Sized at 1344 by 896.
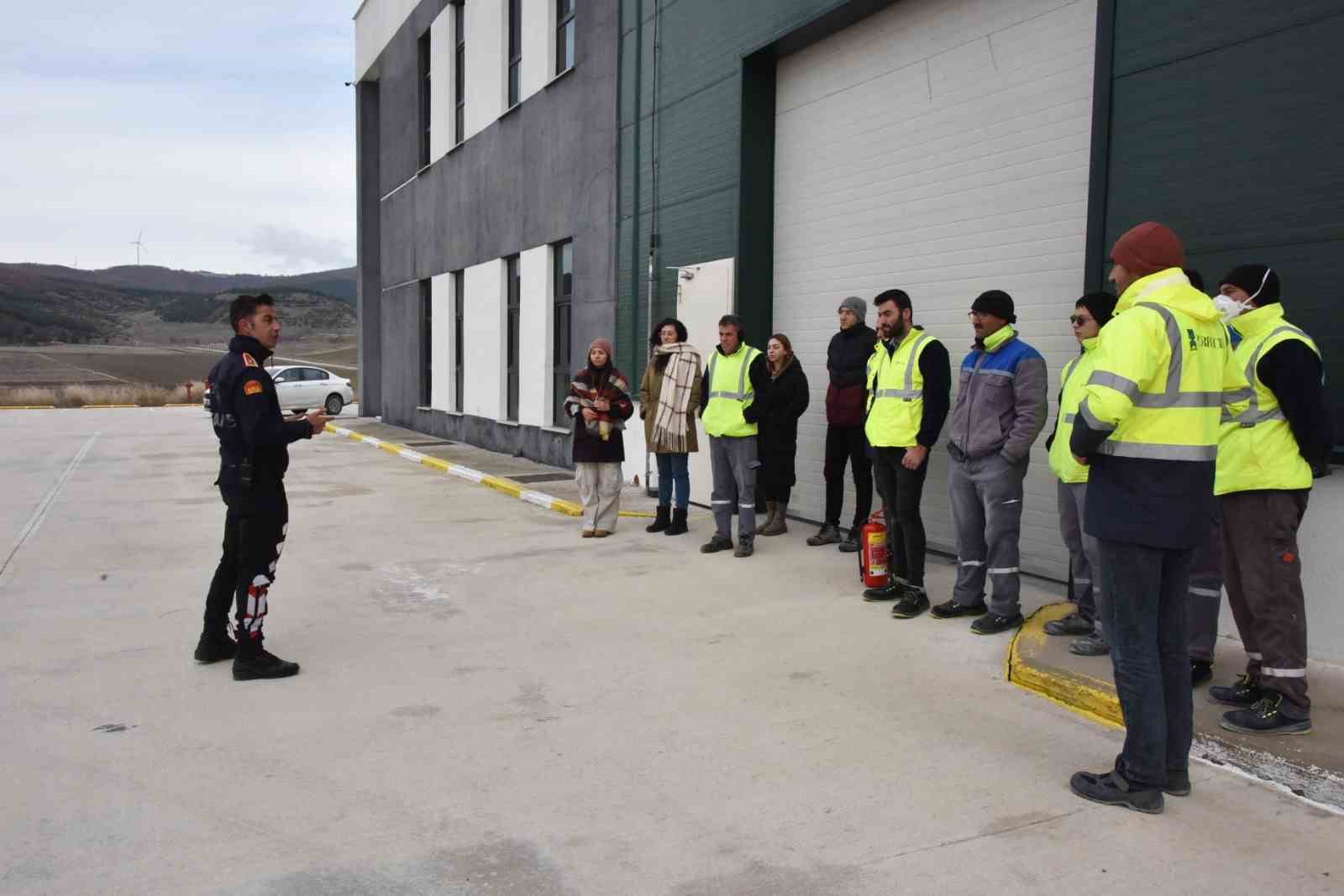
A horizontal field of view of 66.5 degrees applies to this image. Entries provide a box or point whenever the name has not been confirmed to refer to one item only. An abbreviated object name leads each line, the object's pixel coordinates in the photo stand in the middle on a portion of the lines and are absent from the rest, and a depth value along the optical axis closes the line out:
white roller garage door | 7.17
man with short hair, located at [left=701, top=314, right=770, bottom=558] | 8.38
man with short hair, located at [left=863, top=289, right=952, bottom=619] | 6.49
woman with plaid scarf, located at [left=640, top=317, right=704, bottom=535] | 9.02
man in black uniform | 5.26
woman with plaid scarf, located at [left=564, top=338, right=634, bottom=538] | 9.36
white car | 30.44
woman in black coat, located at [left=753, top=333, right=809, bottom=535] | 8.98
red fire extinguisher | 6.93
